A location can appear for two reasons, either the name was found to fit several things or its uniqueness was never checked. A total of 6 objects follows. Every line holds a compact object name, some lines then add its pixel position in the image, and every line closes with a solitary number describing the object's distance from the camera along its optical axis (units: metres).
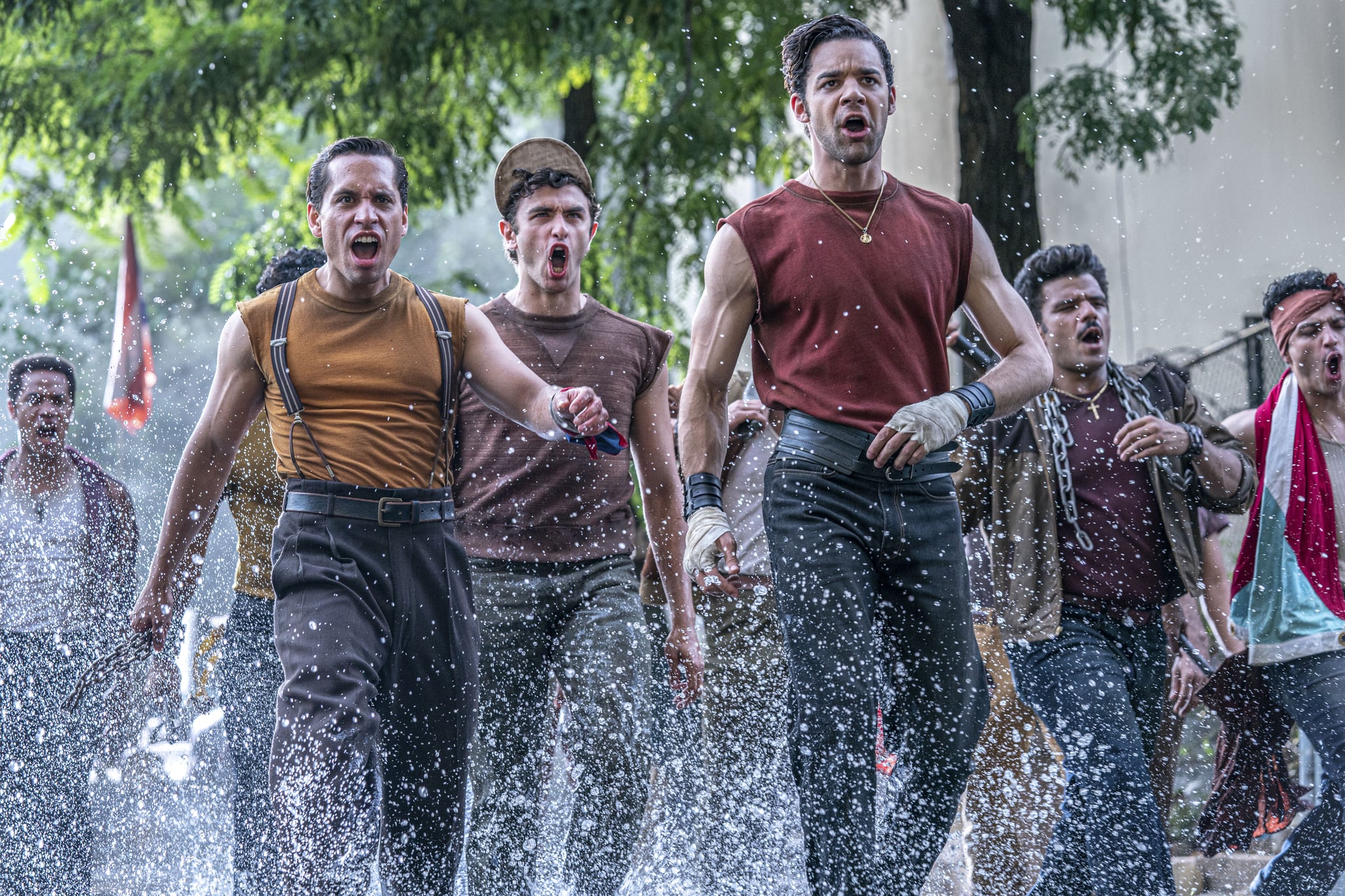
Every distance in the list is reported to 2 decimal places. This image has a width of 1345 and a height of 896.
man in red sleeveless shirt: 7.72
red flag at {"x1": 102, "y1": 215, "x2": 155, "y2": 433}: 20.42
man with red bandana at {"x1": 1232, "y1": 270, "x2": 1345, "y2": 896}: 9.54
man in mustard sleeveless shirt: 7.90
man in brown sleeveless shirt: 9.15
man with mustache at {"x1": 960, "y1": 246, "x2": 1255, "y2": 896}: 9.23
